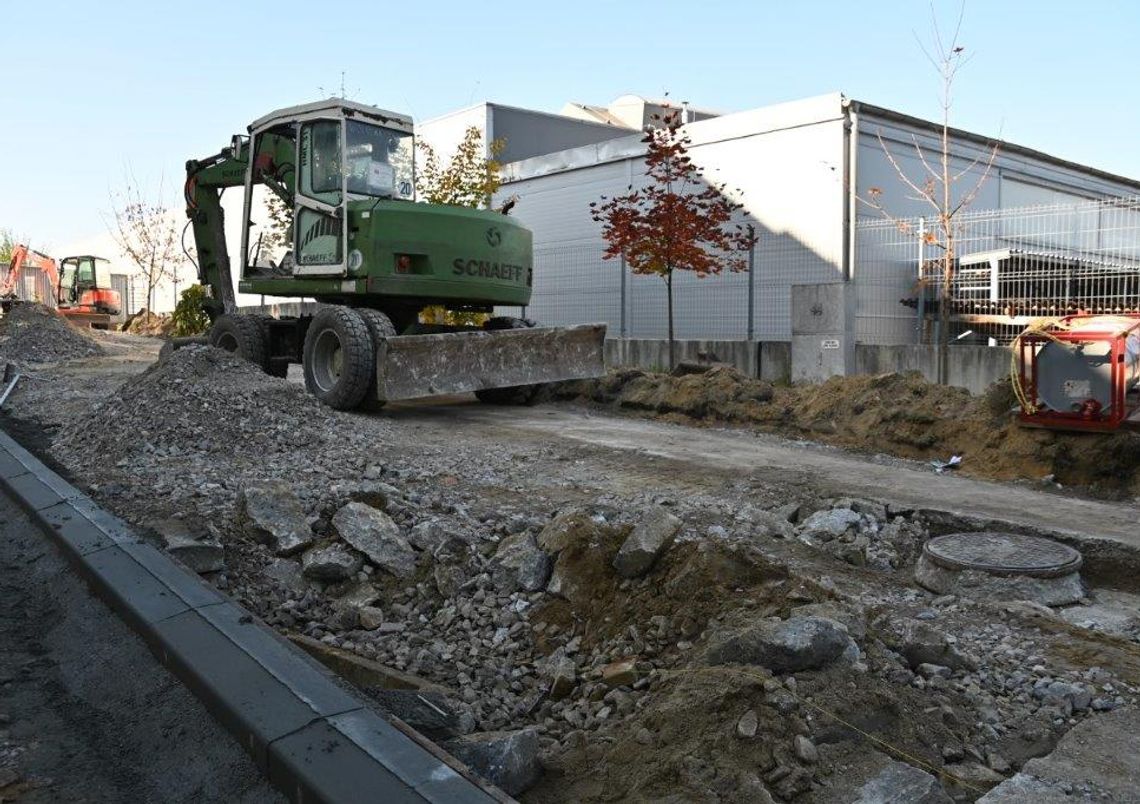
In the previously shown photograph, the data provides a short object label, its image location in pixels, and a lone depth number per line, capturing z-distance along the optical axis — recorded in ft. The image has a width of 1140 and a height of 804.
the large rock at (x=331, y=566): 16.74
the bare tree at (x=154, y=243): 130.11
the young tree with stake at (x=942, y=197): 43.16
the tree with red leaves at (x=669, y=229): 47.50
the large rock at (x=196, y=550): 16.47
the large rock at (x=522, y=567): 15.76
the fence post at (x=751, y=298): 52.42
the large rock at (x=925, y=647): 12.03
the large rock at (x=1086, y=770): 9.29
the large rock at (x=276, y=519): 17.80
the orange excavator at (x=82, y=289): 116.98
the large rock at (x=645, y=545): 14.53
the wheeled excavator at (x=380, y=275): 34.24
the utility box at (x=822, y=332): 42.60
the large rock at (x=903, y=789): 9.07
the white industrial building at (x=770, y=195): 50.70
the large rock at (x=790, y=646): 10.98
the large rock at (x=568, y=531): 15.97
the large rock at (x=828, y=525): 18.92
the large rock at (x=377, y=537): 16.90
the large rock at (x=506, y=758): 10.01
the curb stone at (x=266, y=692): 9.09
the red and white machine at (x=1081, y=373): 25.08
